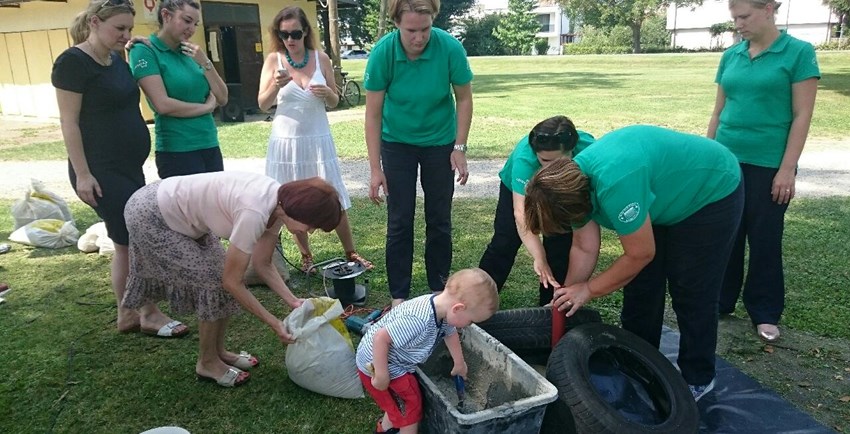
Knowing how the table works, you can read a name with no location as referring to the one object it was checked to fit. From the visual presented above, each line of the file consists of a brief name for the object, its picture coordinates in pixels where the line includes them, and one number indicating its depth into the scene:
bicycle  14.91
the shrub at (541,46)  50.69
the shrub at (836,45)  36.03
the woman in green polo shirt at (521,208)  2.50
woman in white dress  3.87
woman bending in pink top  2.20
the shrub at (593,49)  45.41
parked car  44.88
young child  2.10
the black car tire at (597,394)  2.08
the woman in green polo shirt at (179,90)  3.19
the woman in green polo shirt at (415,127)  3.13
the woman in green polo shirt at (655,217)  1.98
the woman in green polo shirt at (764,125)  2.84
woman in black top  2.83
